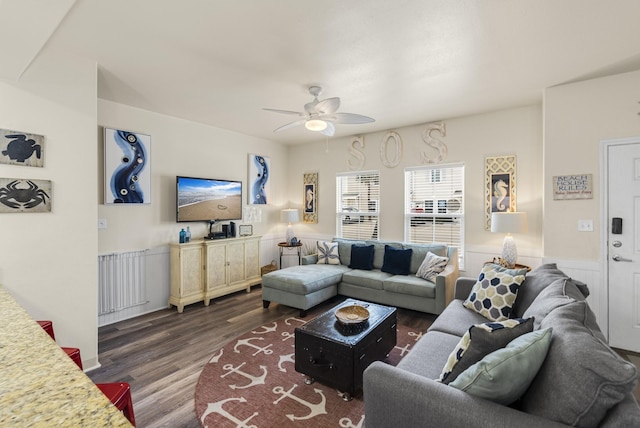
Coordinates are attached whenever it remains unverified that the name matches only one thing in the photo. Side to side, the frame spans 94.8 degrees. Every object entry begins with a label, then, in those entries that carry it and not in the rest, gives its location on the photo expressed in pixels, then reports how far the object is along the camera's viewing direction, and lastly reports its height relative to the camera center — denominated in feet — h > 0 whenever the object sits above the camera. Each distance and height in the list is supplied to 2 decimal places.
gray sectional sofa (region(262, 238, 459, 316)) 12.14 -3.11
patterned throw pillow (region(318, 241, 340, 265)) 15.90 -2.23
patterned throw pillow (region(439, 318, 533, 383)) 4.46 -1.99
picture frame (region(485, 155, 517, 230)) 13.07 +1.26
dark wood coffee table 7.15 -3.51
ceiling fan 9.78 +3.40
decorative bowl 8.10 -2.94
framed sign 10.12 +0.92
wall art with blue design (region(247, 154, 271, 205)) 17.80 +2.08
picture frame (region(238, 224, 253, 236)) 16.75 -0.95
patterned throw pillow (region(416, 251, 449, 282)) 12.67 -2.36
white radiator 11.63 -2.79
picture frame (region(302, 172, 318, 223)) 19.43 +1.07
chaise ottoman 12.41 -3.21
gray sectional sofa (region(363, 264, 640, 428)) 3.19 -2.23
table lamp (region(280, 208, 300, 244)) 18.72 -0.24
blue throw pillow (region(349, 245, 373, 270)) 14.85 -2.28
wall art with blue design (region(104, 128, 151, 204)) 11.82 +1.94
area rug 6.51 -4.53
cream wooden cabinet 13.35 -2.73
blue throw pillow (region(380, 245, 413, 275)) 13.85 -2.29
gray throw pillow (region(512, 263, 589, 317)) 7.19 -1.86
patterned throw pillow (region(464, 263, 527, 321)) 8.05 -2.27
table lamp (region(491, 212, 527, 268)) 11.73 -0.57
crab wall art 7.30 +0.48
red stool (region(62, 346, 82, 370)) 5.38 -2.60
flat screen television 14.10 +0.74
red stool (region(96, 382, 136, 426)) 4.34 -2.71
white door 9.52 -1.08
